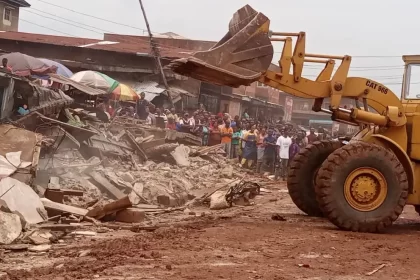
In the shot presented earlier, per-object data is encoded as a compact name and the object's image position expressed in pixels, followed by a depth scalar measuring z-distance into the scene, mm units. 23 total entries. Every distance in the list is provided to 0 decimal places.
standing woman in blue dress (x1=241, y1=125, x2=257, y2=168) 21725
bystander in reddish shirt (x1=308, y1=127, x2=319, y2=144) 22603
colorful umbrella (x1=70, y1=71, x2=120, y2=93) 26656
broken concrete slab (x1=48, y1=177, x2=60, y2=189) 12355
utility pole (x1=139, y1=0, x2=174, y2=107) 31919
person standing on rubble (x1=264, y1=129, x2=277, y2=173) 21500
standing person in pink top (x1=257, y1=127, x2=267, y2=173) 21750
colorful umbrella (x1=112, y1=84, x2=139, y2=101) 27436
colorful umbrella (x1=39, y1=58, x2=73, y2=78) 25594
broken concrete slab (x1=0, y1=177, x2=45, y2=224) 9312
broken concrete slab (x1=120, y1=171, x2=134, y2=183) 14550
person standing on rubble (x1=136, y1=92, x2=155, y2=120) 24884
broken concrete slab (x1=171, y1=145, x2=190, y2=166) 18395
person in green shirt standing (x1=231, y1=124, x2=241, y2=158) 22453
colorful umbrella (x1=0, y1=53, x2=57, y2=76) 21562
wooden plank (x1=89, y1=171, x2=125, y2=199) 13297
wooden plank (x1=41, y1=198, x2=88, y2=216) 10031
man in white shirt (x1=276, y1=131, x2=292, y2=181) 21109
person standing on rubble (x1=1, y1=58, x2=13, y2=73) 15329
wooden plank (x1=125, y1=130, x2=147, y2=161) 17859
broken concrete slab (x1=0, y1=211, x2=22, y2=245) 7914
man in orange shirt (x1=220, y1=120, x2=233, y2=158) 22531
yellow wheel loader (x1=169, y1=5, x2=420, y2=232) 9148
